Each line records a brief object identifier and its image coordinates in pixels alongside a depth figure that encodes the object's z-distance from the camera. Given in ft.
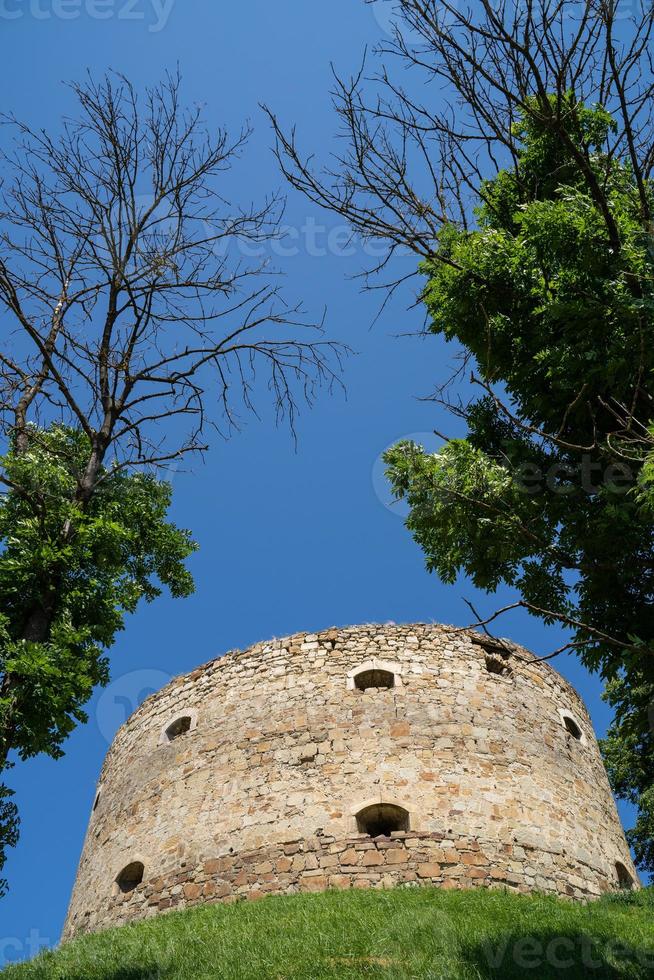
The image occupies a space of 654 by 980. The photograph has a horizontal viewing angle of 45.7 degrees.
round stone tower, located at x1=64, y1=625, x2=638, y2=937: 34.58
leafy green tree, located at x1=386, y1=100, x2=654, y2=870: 21.61
